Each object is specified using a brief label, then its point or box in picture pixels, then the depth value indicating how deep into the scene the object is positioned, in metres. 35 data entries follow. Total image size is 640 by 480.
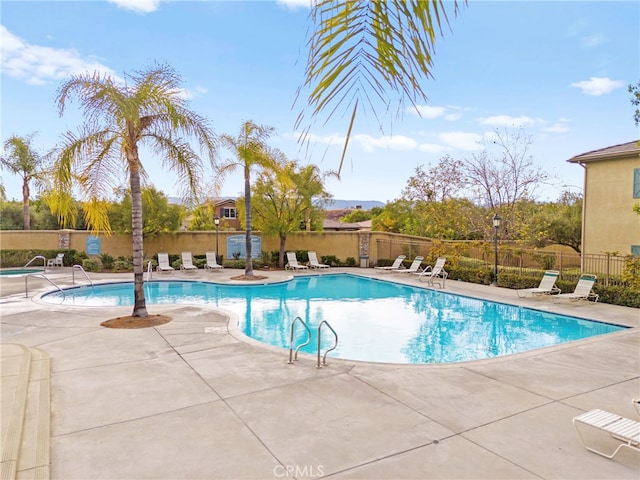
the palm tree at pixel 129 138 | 8.59
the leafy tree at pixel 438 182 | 25.47
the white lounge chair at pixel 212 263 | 20.80
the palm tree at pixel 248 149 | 16.84
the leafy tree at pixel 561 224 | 23.93
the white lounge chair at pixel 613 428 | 3.86
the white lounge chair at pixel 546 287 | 13.55
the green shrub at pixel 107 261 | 20.92
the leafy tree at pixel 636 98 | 9.66
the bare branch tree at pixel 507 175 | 22.48
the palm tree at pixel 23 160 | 24.56
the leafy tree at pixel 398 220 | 35.84
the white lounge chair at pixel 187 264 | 20.37
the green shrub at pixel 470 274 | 17.09
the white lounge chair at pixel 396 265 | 20.89
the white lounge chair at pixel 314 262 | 21.56
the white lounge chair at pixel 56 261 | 21.06
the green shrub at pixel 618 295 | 11.95
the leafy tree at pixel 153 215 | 21.02
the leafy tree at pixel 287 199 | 20.53
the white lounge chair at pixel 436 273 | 16.92
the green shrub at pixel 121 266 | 20.39
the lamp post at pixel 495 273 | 15.42
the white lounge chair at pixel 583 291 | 12.51
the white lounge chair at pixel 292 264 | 21.31
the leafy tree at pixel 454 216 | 23.19
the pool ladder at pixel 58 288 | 12.98
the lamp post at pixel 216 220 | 20.62
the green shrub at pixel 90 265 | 20.44
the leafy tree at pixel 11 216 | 30.41
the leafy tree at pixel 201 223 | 33.35
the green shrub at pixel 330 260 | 23.25
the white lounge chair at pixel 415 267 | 19.70
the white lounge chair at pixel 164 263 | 19.78
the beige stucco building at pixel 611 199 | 14.54
